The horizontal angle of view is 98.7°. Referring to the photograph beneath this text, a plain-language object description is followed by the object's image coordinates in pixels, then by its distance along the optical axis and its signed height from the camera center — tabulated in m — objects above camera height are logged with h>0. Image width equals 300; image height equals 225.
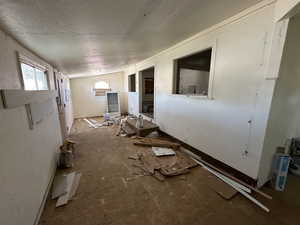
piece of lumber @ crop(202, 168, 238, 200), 1.70 -1.35
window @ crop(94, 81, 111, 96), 6.61 +0.08
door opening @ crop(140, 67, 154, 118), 5.54 -0.09
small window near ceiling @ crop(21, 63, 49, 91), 1.75 +0.18
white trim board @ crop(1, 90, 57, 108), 0.99 -0.08
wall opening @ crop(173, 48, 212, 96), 3.34 +0.57
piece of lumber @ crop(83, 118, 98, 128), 5.05 -1.40
